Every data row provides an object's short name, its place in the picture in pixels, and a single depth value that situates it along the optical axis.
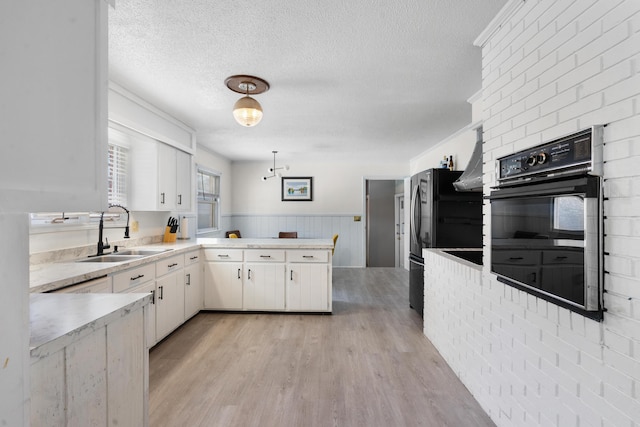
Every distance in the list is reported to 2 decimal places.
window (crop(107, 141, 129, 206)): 3.17
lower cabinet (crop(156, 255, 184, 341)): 2.80
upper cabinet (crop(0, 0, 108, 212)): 0.56
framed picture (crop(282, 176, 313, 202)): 6.63
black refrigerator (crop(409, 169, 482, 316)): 3.30
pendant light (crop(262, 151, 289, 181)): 6.29
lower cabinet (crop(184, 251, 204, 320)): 3.29
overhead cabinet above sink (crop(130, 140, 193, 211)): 3.37
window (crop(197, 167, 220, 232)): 5.29
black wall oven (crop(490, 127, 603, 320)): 1.12
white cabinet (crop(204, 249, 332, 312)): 3.57
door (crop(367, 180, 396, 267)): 7.41
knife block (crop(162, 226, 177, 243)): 3.81
